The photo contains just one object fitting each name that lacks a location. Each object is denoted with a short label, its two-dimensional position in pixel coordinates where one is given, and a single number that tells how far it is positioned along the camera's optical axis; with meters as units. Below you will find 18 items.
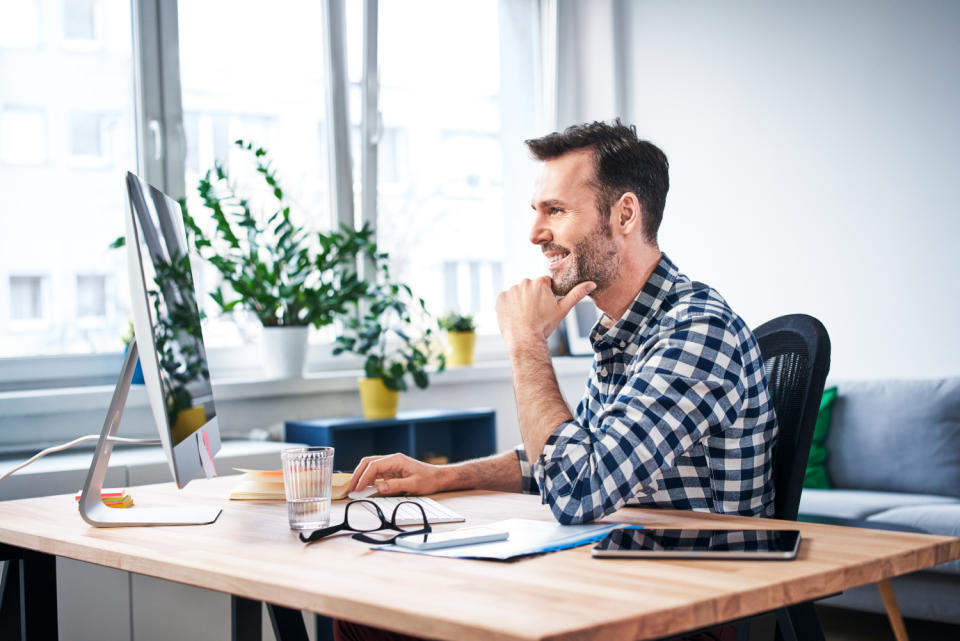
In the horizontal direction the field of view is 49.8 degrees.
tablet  1.16
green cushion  3.73
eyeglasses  1.34
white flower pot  3.68
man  1.44
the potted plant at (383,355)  3.66
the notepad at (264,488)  1.80
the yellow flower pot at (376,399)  3.66
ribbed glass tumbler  1.46
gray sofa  3.14
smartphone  1.27
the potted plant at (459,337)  4.31
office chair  1.60
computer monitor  1.40
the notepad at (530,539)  1.22
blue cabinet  3.54
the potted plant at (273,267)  3.52
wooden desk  0.93
